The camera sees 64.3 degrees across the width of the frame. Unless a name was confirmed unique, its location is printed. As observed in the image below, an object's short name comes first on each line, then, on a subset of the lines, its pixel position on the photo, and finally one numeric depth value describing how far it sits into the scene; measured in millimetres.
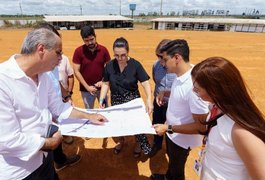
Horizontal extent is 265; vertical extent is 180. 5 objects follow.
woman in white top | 1173
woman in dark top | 3166
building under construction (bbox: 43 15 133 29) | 39438
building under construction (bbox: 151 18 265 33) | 35469
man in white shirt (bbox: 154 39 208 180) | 1986
